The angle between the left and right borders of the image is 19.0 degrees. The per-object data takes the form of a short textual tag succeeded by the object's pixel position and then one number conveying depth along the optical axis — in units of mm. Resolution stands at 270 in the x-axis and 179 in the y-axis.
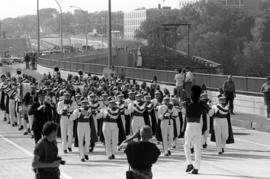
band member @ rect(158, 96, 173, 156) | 20469
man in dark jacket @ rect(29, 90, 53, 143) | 20234
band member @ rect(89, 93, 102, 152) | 19969
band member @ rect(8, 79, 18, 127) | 28562
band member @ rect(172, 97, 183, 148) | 20803
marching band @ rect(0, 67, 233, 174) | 19484
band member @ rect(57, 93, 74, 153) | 20906
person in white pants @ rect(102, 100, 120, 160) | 19531
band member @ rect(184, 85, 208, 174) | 17172
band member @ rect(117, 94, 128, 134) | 20672
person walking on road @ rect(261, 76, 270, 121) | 29469
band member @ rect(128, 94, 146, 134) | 20750
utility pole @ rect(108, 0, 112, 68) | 40500
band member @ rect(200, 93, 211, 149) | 21488
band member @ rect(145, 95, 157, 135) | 21312
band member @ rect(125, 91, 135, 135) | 21316
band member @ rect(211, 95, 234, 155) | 20422
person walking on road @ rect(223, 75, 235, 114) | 31500
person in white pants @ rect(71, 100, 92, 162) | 19422
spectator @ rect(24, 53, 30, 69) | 74438
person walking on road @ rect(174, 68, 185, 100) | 34000
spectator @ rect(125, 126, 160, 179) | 10961
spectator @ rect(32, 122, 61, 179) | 11039
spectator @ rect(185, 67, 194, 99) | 34225
